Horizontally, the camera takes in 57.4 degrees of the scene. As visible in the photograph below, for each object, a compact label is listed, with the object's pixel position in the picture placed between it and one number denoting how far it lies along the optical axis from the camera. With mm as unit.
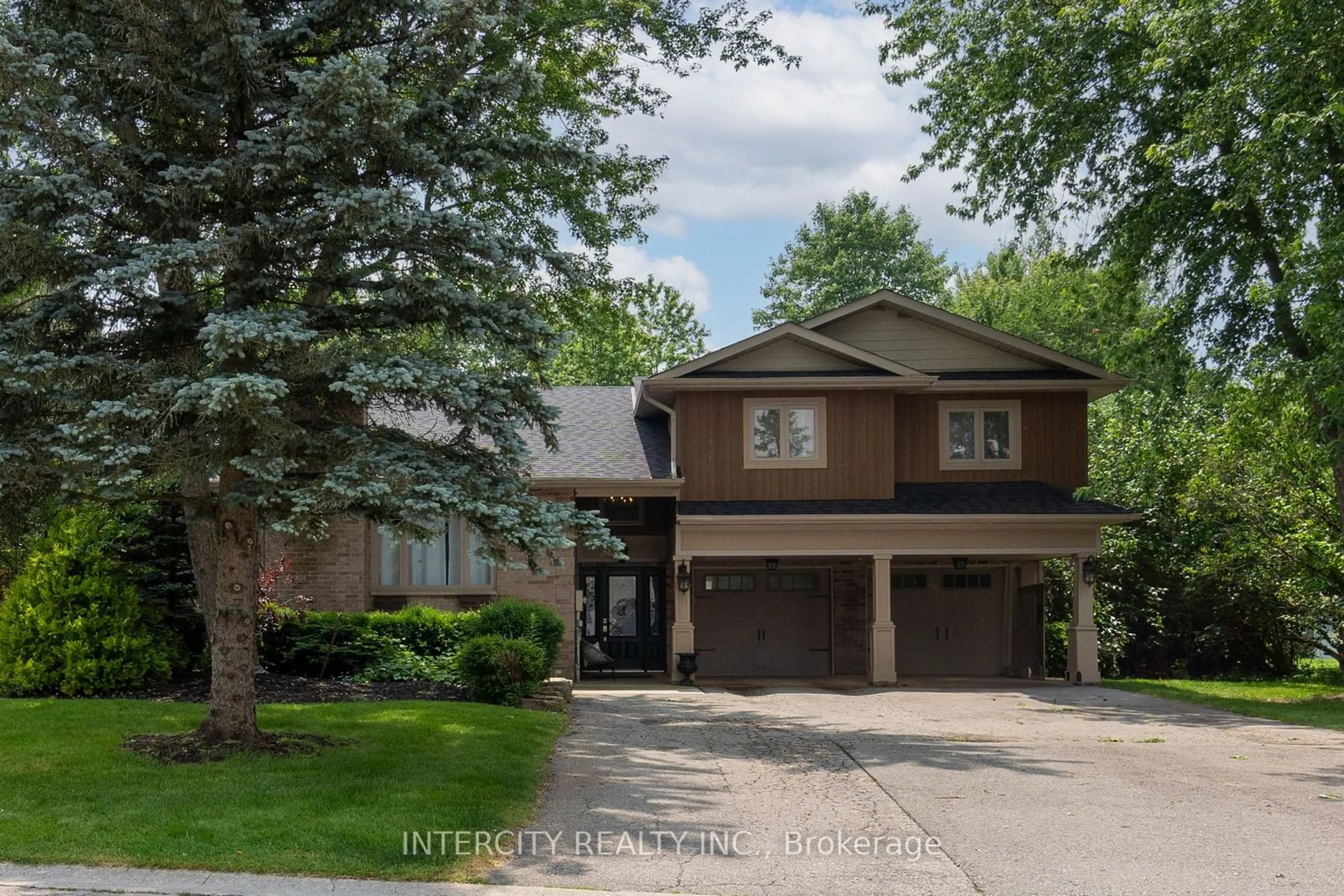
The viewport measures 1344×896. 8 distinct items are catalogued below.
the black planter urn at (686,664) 21188
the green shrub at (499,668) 14945
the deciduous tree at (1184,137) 15859
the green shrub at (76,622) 15016
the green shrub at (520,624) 17234
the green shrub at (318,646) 17453
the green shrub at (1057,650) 25891
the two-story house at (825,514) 21062
